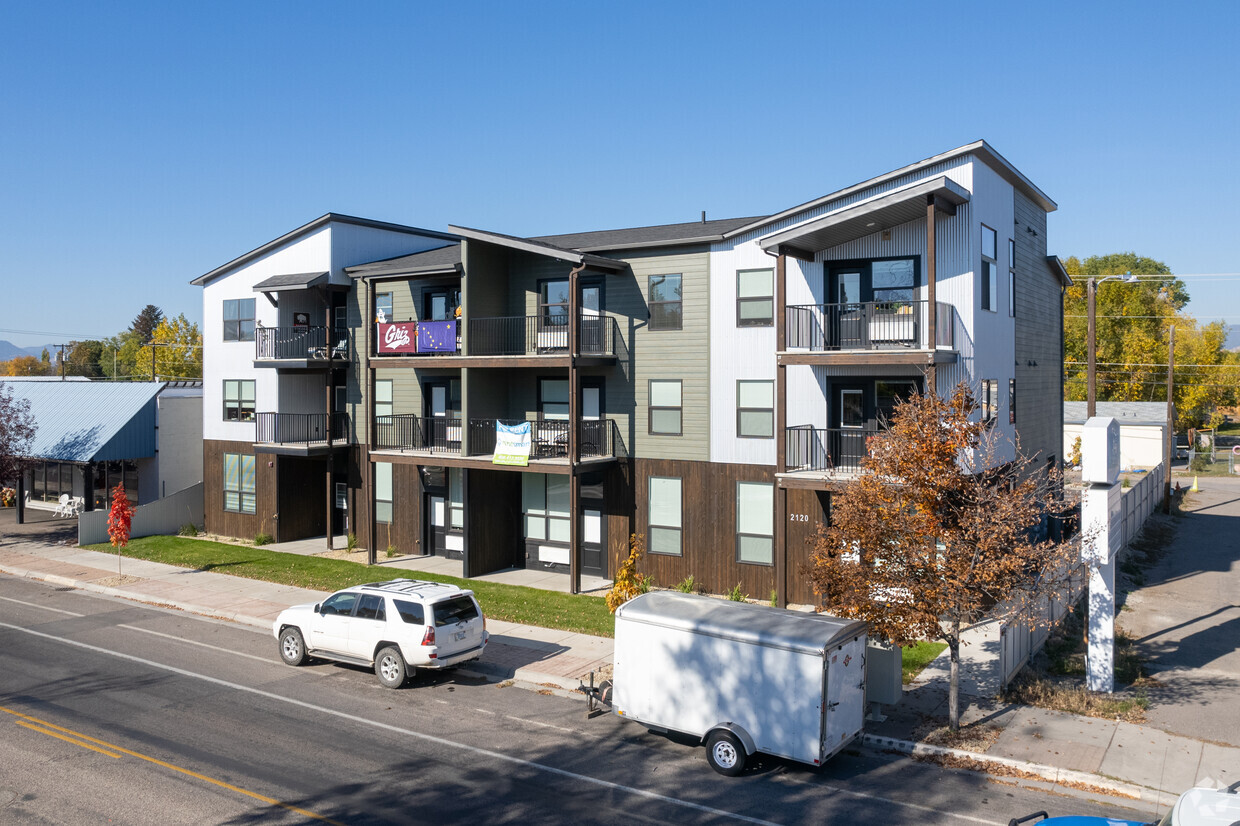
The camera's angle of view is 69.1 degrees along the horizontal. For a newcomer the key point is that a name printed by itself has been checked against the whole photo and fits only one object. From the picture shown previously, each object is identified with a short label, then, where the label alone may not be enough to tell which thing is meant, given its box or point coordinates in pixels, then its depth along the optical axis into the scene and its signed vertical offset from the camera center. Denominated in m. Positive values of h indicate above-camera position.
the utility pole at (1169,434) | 40.38 -1.03
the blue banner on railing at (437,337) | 26.66 +2.27
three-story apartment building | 20.84 +1.24
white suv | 16.56 -4.12
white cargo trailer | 12.27 -3.80
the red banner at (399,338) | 27.36 +2.31
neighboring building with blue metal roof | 35.12 -0.99
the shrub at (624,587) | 17.16 -3.34
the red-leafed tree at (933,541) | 13.62 -1.98
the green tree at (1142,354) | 70.94 +4.76
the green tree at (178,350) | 82.88 +6.32
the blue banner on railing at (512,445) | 24.80 -0.89
